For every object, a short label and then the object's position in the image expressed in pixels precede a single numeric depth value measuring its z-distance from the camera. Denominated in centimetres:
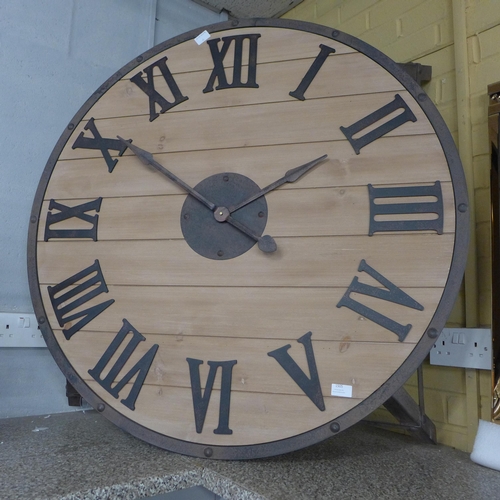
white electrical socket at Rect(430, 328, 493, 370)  99
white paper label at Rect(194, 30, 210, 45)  108
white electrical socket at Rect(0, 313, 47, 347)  117
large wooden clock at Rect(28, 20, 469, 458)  84
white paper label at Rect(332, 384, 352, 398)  82
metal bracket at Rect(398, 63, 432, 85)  113
